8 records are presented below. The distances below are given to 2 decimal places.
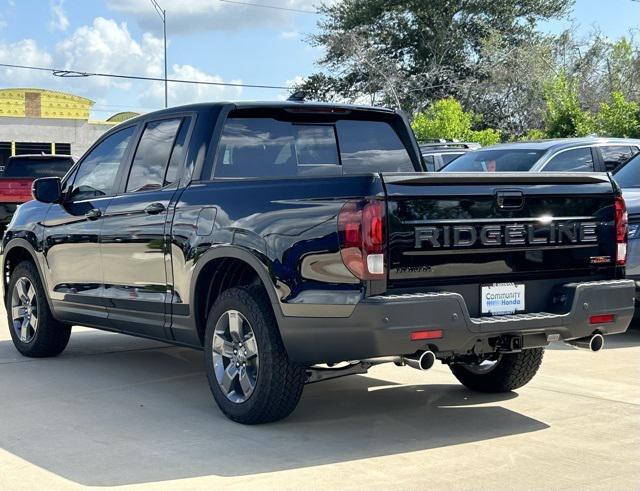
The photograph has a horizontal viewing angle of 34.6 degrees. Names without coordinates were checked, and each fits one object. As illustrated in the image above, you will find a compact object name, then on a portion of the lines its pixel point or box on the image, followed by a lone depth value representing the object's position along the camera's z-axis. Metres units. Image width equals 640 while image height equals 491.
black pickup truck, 5.36
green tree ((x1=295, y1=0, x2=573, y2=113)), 53.22
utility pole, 46.75
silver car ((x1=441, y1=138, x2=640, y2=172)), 12.12
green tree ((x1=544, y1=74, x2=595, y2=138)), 26.03
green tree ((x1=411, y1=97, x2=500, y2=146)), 35.46
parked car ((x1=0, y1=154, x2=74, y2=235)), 21.26
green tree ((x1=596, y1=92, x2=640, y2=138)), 24.69
